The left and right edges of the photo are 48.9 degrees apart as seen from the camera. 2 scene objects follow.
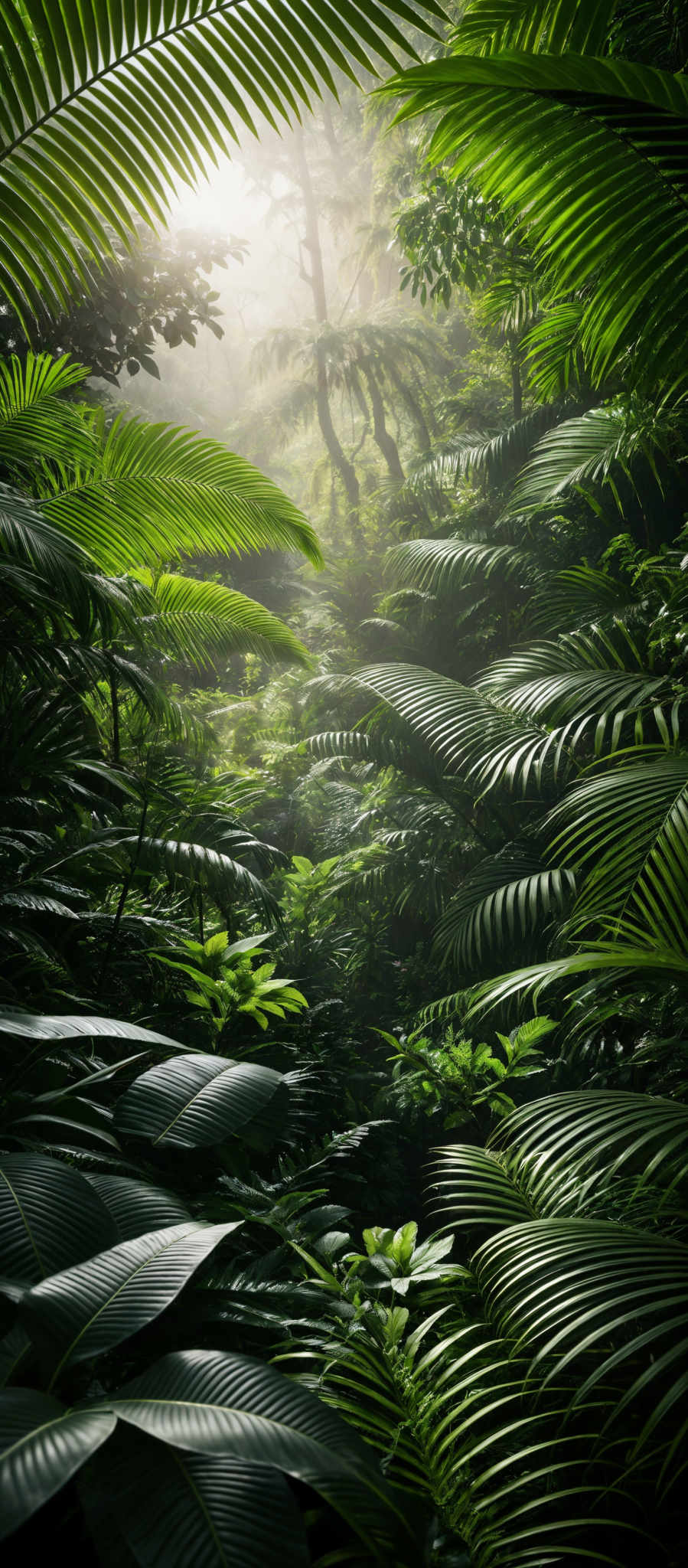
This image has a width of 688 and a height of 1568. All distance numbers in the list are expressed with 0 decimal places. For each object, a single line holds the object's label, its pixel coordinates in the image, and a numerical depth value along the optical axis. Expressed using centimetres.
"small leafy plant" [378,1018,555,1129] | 203
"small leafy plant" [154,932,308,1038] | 182
